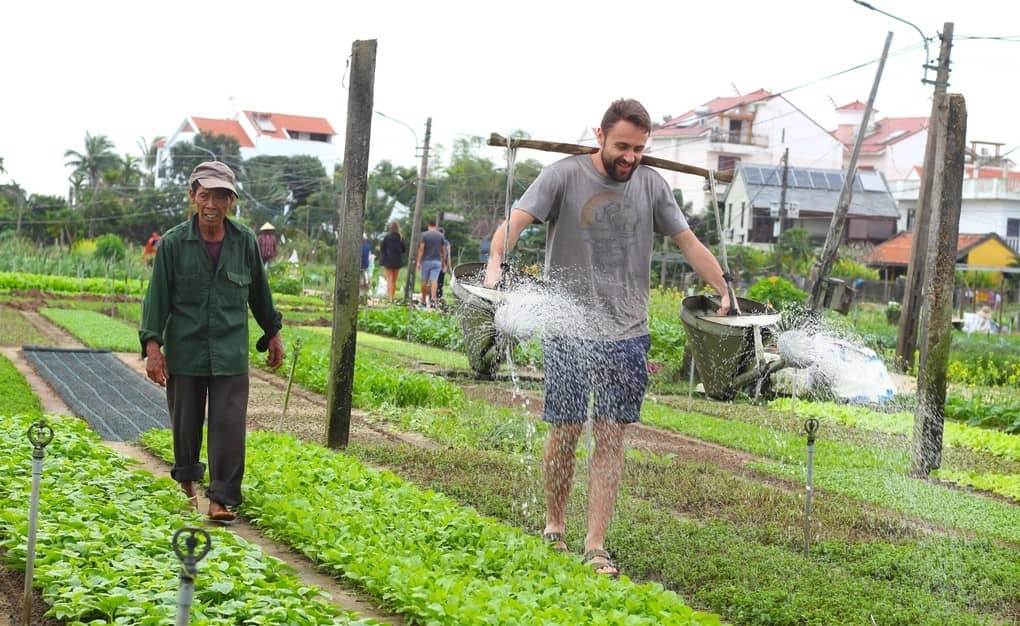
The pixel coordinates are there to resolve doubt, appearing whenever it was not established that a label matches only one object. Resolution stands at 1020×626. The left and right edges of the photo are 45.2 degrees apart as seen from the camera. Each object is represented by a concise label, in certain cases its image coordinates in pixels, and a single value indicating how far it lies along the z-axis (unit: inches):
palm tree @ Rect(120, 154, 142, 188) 2876.5
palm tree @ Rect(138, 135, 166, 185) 3026.8
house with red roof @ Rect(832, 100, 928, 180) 3459.6
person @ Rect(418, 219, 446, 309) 996.6
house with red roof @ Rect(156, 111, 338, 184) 3897.6
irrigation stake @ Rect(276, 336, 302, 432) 363.7
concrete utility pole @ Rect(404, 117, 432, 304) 1121.2
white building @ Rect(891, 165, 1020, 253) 2871.6
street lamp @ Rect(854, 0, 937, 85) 681.0
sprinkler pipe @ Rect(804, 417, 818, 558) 240.1
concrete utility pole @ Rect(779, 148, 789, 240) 2054.6
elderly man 245.3
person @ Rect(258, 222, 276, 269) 1215.6
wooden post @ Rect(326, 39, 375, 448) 344.8
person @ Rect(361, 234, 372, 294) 1121.3
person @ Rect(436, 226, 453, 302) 1006.4
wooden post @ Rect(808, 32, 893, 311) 847.1
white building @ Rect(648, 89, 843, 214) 3102.9
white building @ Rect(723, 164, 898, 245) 2568.9
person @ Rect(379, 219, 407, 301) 1093.1
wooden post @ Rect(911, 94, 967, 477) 385.1
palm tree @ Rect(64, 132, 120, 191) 3254.4
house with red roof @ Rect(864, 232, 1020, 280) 2251.5
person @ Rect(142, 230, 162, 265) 1199.7
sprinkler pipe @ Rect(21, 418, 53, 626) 170.1
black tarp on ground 382.0
